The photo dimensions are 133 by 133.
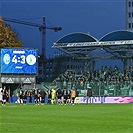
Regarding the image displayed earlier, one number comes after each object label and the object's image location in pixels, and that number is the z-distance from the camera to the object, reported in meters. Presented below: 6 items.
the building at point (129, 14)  134.48
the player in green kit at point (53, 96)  58.30
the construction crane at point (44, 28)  183.43
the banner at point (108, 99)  61.20
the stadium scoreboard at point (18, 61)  69.06
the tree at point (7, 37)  79.50
